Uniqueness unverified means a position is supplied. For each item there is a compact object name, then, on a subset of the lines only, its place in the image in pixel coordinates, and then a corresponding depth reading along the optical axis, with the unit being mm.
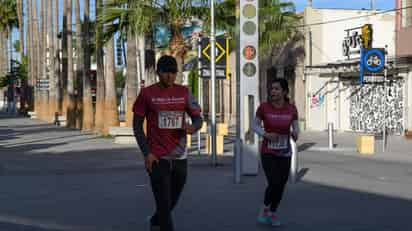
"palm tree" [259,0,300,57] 36156
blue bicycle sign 23250
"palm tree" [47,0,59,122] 53438
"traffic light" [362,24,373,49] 32000
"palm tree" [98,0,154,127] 19953
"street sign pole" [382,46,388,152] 32253
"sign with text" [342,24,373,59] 32094
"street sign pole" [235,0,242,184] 12773
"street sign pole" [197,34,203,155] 17594
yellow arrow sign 16828
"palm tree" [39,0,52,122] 57000
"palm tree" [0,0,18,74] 81688
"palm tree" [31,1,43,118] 60844
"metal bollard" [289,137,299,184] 12992
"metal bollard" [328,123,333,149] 23328
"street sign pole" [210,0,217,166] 16203
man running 6613
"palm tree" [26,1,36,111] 63438
